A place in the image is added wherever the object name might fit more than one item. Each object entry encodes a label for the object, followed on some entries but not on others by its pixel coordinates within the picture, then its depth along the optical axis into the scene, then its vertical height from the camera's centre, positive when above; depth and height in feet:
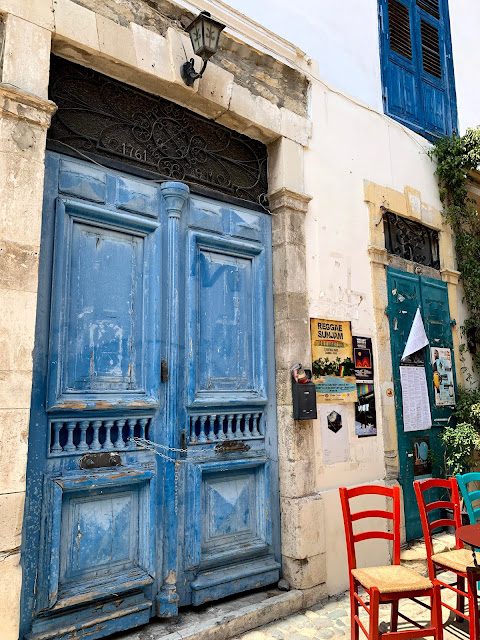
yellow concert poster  12.51 +0.88
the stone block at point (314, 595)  10.94 -4.61
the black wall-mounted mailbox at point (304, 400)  11.50 -0.14
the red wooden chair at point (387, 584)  7.63 -3.21
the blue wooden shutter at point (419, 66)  17.47 +12.40
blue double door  8.66 -0.26
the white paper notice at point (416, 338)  15.25 +1.77
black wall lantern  10.19 +7.66
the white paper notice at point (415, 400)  14.92 -0.21
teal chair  10.91 -2.27
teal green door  14.57 +1.66
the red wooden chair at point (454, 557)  8.68 -3.30
